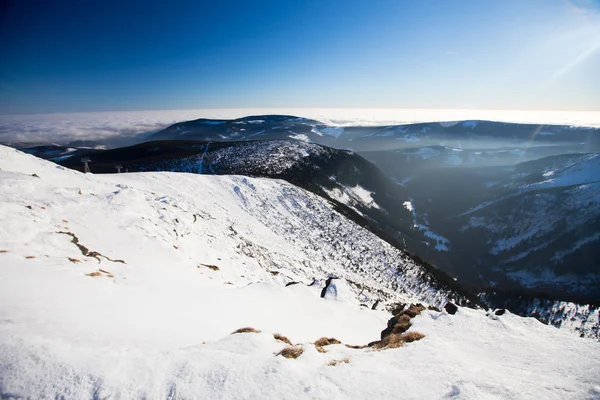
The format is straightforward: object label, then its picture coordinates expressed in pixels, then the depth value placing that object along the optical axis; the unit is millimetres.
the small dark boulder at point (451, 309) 12414
